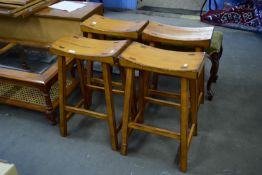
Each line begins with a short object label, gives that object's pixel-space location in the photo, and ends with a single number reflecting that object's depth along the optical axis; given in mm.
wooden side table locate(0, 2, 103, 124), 2023
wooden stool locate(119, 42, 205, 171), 1473
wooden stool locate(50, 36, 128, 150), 1620
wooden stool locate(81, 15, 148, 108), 1890
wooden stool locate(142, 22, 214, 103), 1791
